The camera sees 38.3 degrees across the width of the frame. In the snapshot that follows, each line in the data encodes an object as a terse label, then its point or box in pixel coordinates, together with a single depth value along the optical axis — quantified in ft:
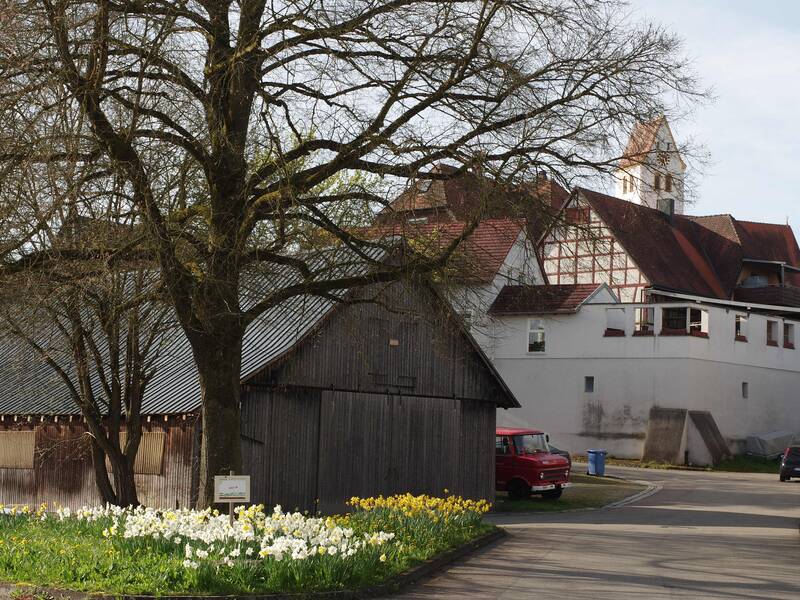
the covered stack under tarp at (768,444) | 174.81
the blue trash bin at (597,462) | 140.36
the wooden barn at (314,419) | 82.07
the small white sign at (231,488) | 50.65
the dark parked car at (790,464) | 143.54
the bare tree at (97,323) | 51.75
